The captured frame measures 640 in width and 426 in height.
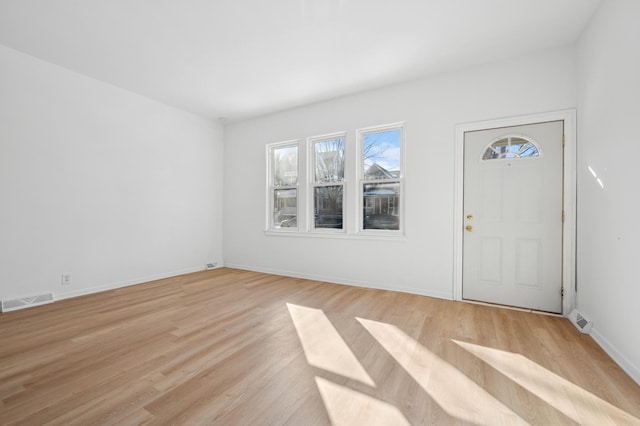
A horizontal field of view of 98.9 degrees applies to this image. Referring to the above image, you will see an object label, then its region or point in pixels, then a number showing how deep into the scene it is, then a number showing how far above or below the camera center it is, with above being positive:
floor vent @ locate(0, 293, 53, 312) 3.16 -1.12
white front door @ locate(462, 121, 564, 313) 3.12 -0.04
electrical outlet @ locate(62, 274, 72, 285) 3.62 -0.93
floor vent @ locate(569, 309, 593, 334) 2.59 -1.07
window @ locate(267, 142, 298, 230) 5.15 +0.49
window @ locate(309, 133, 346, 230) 4.63 +0.54
